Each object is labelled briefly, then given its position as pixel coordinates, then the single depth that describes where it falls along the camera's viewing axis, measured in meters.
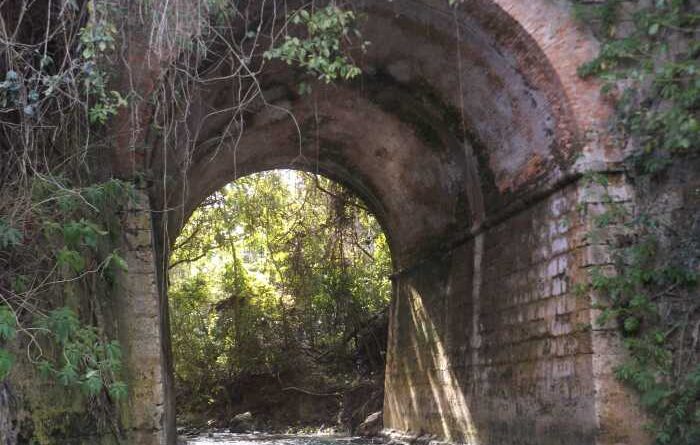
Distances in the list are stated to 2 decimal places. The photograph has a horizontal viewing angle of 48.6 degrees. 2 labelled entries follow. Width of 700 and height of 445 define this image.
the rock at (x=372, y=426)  14.14
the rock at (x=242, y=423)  17.14
